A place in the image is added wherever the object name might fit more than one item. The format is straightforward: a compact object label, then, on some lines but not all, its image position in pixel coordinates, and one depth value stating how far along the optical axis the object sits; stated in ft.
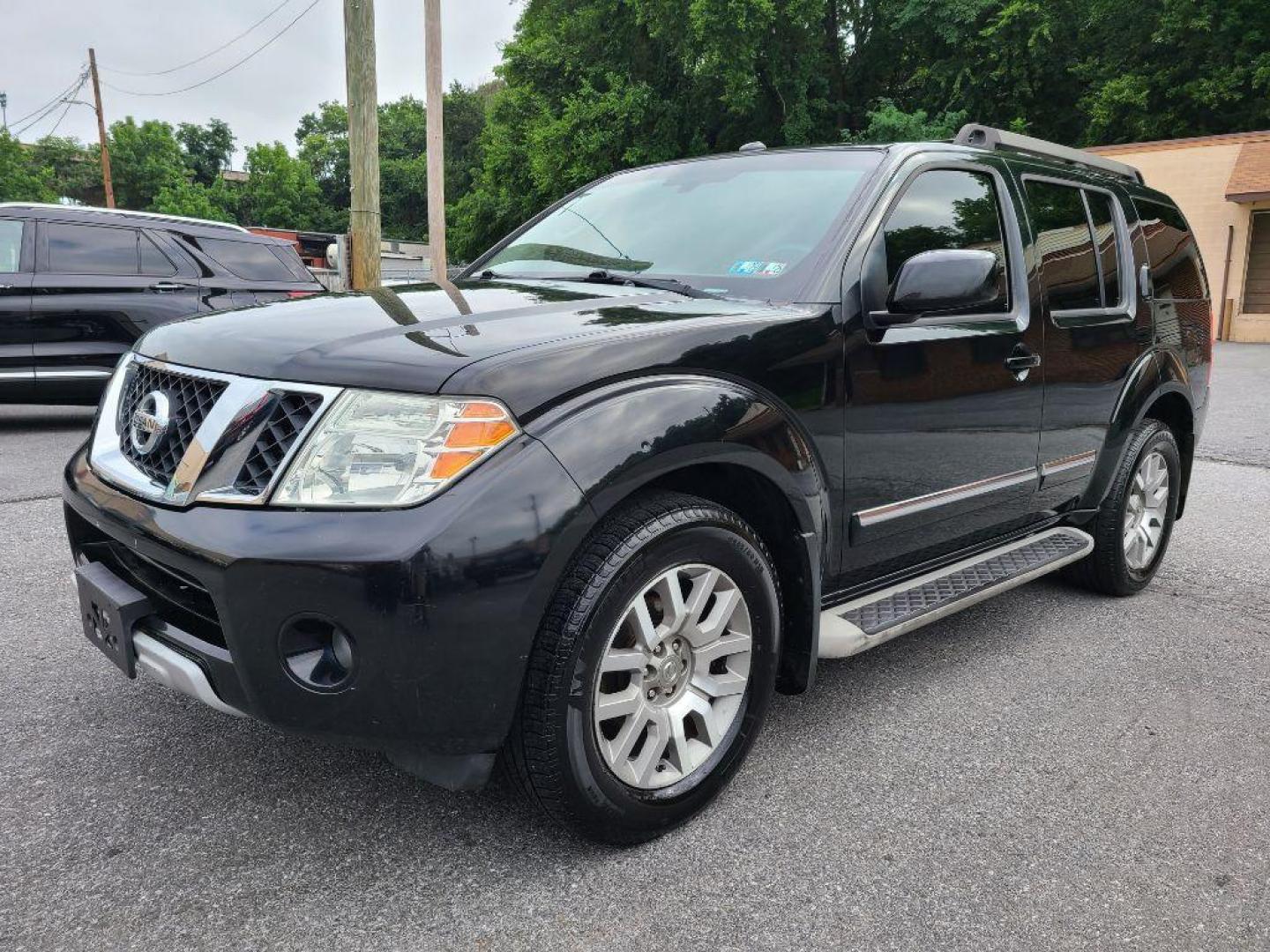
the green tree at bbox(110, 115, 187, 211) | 219.61
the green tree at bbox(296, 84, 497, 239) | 231.91
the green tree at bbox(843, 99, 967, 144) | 81.15
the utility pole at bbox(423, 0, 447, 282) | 44.52
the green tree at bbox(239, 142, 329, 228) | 229.04
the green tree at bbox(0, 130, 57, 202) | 163.63
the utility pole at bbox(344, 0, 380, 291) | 31.50
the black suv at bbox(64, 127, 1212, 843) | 6.30
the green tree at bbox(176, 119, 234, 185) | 294.25
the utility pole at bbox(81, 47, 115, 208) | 136.65
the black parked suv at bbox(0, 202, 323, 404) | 24.62
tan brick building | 71.41
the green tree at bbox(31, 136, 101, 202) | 233.35
